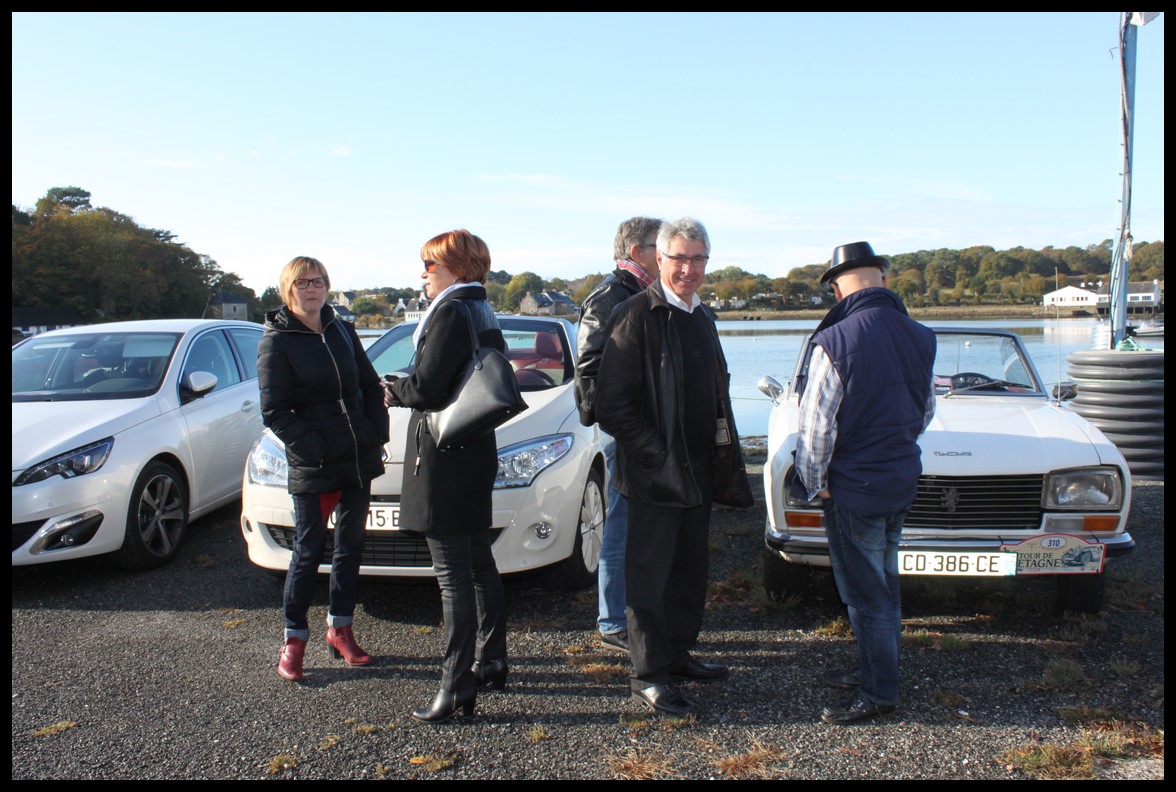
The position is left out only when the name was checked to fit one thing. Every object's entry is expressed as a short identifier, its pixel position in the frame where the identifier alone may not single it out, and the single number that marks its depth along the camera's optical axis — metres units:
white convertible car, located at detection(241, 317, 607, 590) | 4.44
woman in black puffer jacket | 3.78
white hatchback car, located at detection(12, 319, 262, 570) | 5.02
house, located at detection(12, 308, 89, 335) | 75.49
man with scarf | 3.77
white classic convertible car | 4.13
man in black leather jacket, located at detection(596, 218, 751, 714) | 3.38
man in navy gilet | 3.32
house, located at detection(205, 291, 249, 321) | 106.00
